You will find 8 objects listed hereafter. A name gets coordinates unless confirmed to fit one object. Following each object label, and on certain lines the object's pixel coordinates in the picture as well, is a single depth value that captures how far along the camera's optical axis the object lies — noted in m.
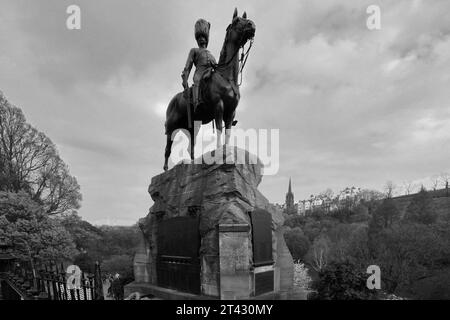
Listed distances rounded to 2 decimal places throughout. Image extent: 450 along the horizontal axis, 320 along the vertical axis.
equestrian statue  7.88
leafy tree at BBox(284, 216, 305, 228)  65.36
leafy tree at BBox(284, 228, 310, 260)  49.26
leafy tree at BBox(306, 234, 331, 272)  42.16
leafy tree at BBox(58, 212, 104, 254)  27.14
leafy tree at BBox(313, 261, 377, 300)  10.81
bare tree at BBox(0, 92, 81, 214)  26.83
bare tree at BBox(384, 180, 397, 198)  70.94
